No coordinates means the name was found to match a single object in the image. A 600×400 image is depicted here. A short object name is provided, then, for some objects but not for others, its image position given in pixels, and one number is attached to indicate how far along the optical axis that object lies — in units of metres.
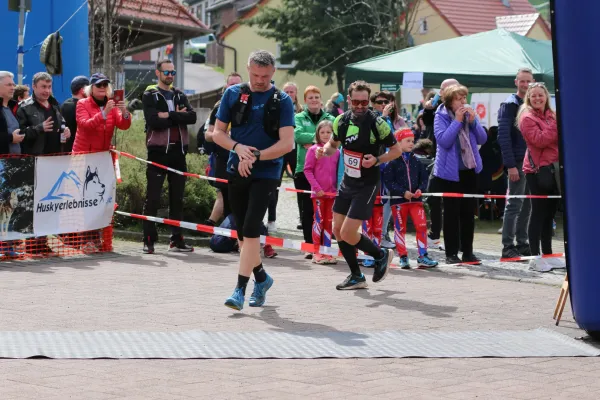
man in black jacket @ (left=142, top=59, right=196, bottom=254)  12.84
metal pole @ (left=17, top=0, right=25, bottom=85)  16.77
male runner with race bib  9.95
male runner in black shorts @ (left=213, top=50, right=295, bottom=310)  8.74
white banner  12.46
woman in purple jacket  12.14
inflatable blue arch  7.21
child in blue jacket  12.03
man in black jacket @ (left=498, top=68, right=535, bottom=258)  12.73
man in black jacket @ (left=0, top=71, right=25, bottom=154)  12.20
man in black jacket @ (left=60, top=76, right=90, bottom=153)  13.33
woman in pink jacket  11.72
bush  14.71
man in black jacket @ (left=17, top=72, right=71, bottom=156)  12.42
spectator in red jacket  12.73
